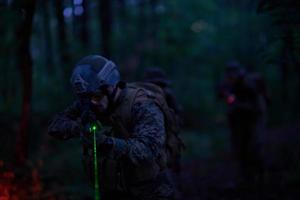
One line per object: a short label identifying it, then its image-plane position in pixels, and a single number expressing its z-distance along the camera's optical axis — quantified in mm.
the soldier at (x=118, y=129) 3879
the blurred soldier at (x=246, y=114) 10008
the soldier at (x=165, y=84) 7325
